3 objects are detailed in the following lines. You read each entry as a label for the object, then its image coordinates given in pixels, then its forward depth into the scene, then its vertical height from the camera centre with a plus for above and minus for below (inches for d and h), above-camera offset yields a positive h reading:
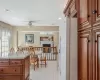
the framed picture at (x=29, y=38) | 220.3 +5.5
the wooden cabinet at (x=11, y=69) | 81.3 -30.5
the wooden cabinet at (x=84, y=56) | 26.8 -6.4
